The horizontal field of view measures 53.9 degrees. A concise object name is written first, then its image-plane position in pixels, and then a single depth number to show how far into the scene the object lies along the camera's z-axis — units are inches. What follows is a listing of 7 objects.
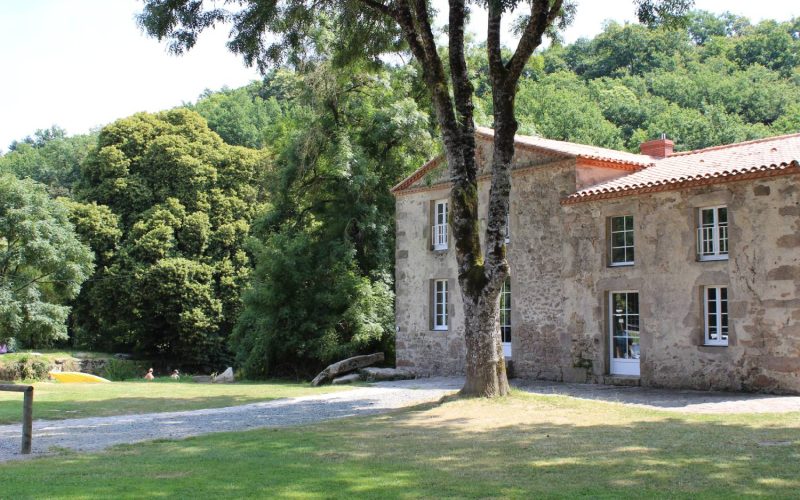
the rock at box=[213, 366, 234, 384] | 1025.5
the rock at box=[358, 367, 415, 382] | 862.5
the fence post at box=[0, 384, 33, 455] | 375.6
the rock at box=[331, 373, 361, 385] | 842.8
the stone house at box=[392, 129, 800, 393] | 613.0
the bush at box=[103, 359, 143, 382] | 1289.4
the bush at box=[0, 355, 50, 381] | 895.7
